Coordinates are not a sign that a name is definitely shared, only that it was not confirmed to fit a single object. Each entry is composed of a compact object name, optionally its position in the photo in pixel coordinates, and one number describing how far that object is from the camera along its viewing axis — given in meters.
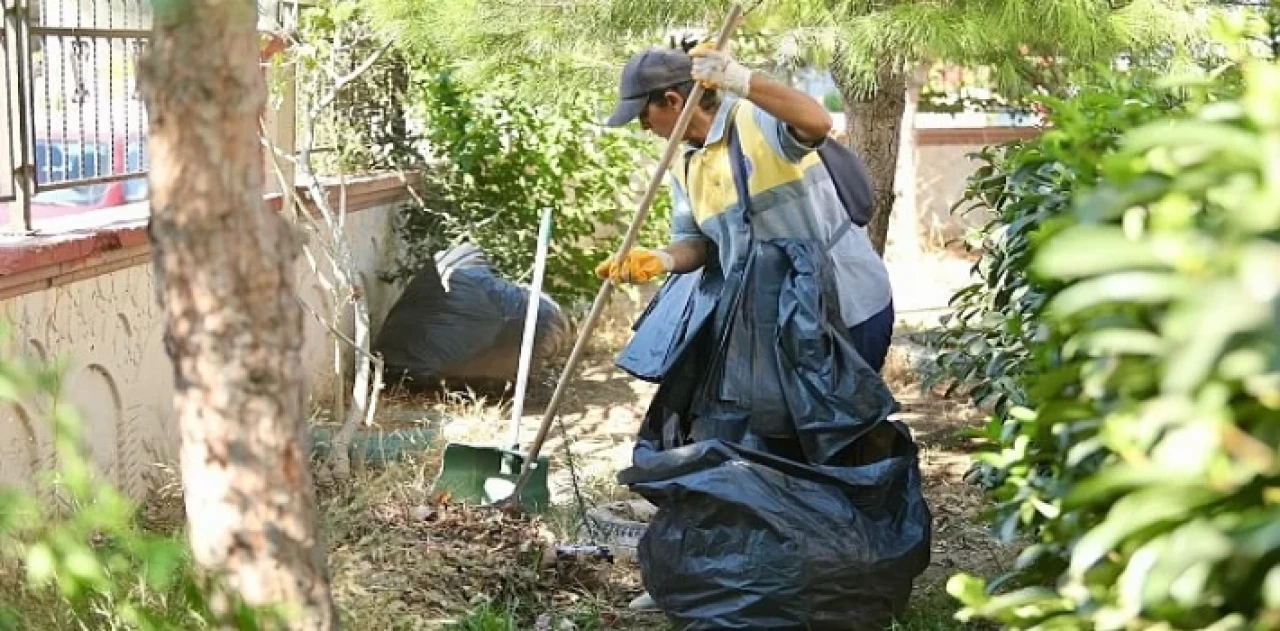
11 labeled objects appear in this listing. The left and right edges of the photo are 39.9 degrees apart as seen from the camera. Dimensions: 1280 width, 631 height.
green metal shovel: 5.29
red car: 5.11
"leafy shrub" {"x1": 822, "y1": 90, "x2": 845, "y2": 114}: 21.72
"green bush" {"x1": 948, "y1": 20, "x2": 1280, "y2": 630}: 1.37
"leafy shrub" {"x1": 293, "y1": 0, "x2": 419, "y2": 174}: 6.94
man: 4.32
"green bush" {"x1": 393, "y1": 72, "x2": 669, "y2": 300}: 8.02
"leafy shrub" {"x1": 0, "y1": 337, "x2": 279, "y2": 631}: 2.03
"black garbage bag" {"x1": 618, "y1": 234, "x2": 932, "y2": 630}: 3.94
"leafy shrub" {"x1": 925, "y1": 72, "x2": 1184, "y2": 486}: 2.77
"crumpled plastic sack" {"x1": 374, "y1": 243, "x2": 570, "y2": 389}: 7.25
